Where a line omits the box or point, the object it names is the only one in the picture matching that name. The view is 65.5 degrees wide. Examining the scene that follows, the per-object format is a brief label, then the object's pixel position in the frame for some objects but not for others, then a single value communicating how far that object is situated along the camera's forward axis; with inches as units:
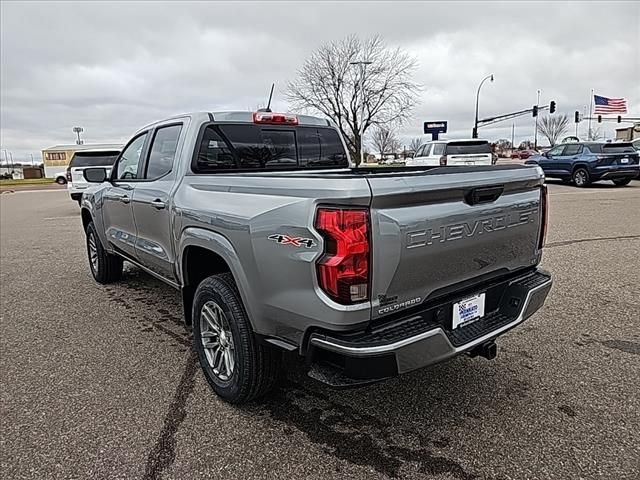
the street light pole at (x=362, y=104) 1402.1
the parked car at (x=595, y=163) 669.9
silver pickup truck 87.7
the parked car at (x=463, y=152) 661.9
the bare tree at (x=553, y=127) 2974.9
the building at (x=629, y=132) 2310.5
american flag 1496.1
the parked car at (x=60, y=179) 1546.5
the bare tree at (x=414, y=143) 2777.1
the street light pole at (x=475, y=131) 1584.9
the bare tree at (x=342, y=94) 1419.8
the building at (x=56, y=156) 2376.7
